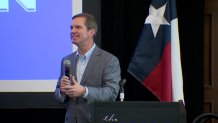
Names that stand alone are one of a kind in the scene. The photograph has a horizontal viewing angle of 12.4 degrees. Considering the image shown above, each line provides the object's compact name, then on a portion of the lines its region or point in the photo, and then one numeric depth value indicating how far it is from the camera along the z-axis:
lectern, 6.11
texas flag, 8.78
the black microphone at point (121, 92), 7.11
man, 7.17
